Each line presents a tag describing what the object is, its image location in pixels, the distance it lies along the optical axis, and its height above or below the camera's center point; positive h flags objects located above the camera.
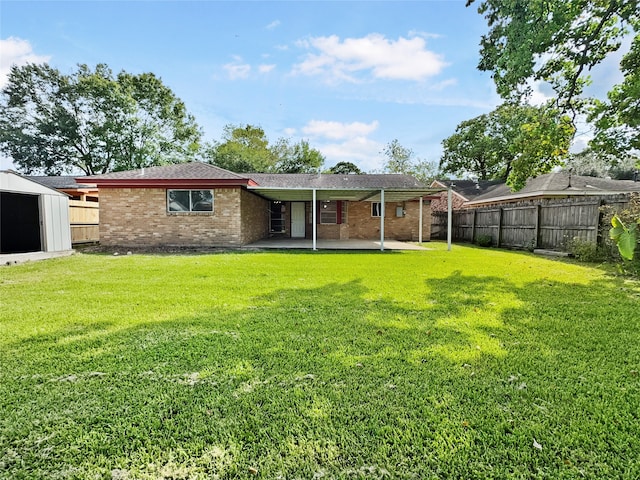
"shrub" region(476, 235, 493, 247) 14.91 -0.93
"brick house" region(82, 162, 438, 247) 12.34 +0.67
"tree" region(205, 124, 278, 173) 31.16 +7.64
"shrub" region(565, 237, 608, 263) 9.48 -0.92
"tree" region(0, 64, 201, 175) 26.80 +8.64
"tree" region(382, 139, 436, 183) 39.47 +7.12
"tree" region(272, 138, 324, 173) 37.34 +7.46
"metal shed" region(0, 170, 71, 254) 9.16 +0.13
